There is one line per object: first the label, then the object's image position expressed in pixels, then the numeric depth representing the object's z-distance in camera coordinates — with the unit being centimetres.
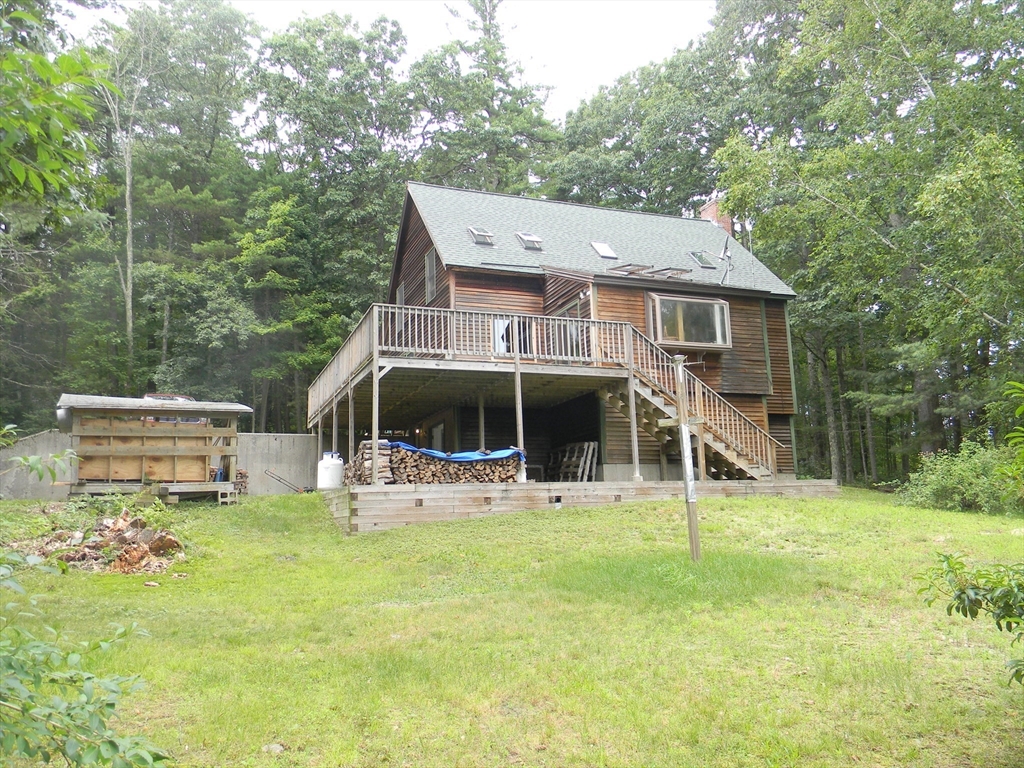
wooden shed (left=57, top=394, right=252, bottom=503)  1459
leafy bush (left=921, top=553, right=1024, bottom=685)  348
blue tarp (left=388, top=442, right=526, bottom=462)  1407
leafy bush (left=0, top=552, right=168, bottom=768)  199
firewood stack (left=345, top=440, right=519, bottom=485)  1377
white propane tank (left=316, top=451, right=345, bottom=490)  1705
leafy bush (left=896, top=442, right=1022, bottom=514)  1430
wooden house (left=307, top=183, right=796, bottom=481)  1518
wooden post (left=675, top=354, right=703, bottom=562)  848
